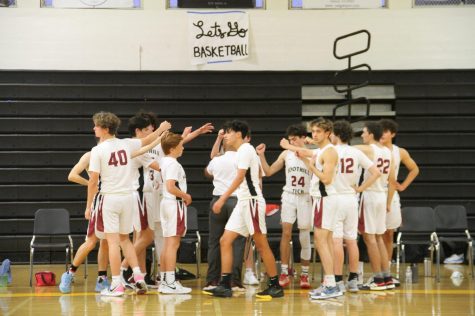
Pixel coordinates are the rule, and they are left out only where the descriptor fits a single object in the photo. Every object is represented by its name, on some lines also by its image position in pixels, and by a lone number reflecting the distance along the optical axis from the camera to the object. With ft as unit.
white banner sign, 74.40
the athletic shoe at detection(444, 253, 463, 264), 71.35
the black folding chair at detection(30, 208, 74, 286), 62.27
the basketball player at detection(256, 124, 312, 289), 56.18
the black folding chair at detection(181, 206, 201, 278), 63.83
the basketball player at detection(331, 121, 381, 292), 50.55
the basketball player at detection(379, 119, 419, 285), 56.46
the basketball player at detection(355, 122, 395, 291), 53.91
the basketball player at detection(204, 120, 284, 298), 49.10
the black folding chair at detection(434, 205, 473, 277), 66.18
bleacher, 73.35
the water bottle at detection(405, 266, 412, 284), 58.18
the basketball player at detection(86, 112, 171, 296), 49.92
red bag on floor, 56.36
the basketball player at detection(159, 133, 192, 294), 51.37
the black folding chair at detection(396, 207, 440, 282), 63.72
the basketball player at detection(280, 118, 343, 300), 49.23
